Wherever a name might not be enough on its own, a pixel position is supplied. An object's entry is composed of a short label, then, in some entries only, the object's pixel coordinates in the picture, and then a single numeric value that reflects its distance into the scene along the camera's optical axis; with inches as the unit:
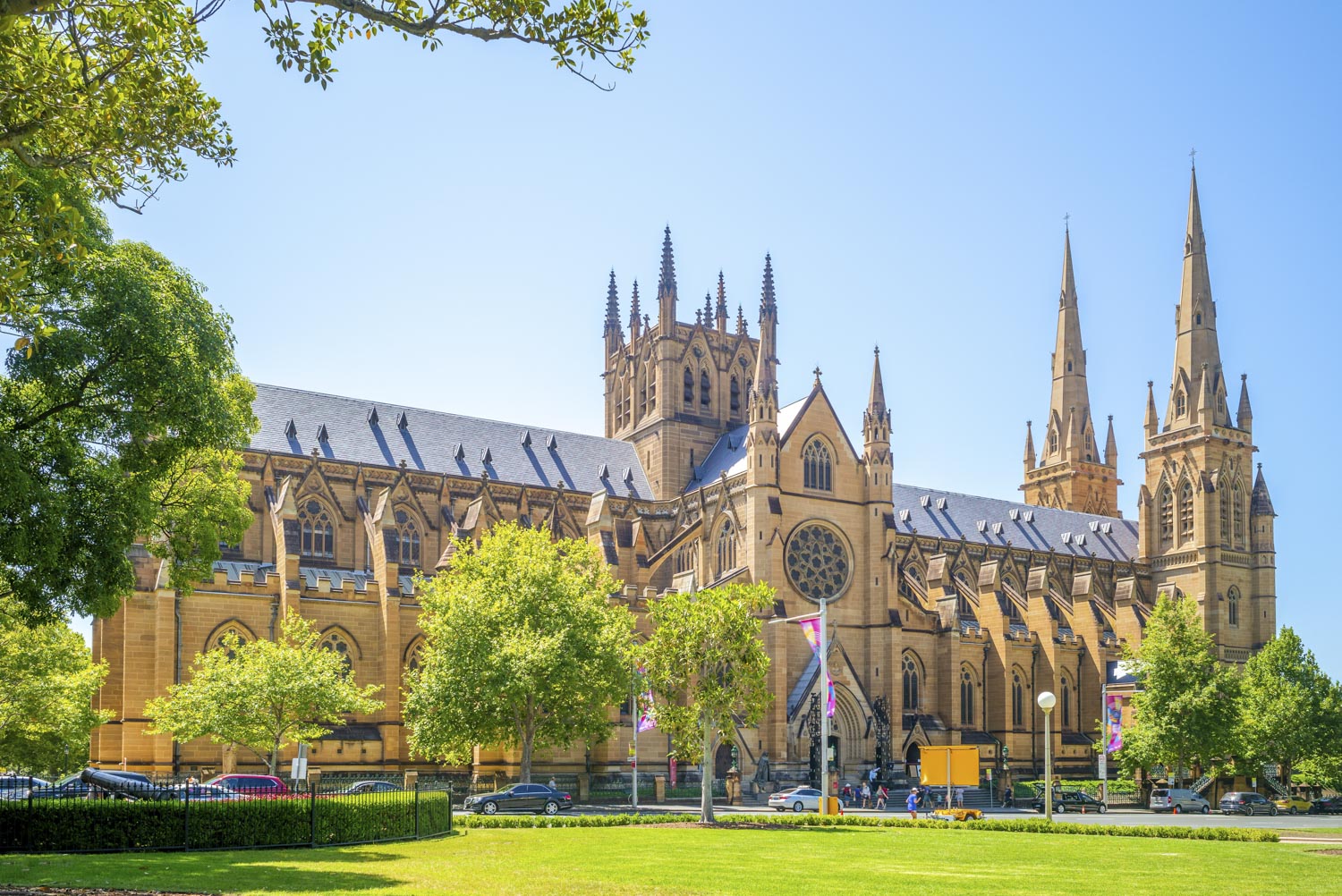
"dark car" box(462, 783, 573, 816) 1731.1
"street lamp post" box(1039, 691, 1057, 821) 1395.3
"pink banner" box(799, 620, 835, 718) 1862.7
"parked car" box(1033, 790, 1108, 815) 2370.8
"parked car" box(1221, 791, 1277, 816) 2297.0
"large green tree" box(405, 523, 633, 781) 1808.6
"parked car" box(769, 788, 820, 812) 1942.7
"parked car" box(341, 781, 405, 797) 1325.0
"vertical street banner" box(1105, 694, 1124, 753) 2343.8
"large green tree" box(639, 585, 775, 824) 1593.3
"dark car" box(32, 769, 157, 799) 952.9
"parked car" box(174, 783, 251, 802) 1035.4
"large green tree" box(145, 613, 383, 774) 1749.5
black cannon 989.2
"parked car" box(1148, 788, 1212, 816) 2335.1
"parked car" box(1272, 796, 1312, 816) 2447.1
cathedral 2121.1
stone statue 2313.0
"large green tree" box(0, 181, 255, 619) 919.0
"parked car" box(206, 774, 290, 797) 1515.7
